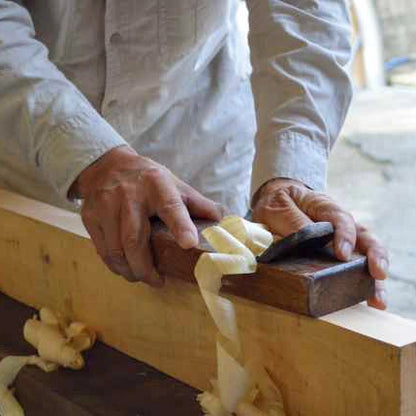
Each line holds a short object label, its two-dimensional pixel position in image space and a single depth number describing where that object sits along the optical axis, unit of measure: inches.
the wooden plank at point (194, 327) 49.3
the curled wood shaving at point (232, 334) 52.3
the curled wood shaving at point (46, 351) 59.7
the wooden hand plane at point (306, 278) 50.7
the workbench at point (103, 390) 56.2
